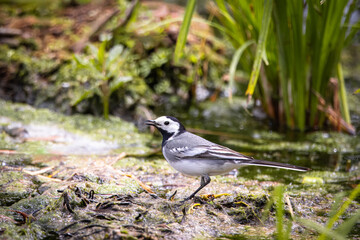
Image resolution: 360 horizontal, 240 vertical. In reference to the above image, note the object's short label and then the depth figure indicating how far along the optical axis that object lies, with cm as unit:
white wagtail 609
